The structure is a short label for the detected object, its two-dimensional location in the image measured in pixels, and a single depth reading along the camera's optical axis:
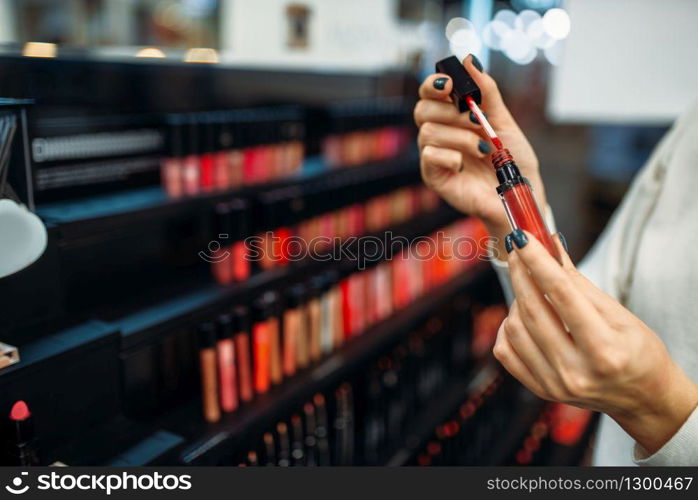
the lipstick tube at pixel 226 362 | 0.85
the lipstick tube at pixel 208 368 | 0.83
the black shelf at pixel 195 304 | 0.75
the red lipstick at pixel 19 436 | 0.54
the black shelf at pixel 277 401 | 0.77
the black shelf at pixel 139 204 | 0.70
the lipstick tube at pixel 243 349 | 0.87
